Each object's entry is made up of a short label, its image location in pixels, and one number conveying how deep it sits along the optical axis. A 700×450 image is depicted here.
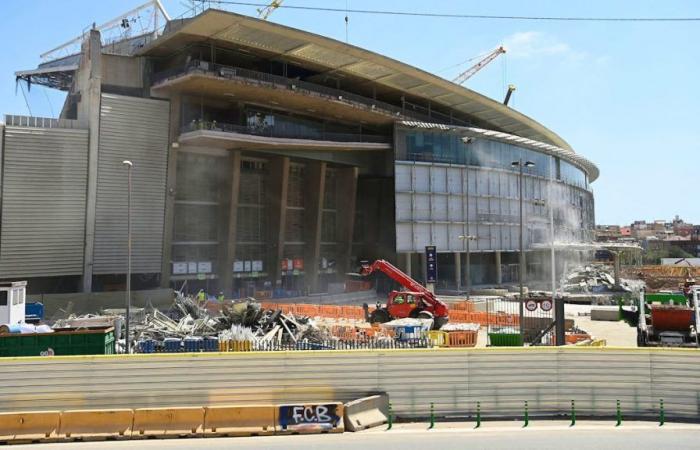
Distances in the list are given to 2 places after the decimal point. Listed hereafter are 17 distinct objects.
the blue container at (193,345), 20.61
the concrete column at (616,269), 51.52
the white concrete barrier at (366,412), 13.22
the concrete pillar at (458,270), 55.34
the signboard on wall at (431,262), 43.03
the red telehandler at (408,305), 28.20
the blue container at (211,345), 20.52
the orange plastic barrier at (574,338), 22.95
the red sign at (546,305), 21.50
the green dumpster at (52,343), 18.47
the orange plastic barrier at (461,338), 22.92
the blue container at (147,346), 20.73
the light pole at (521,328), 21.20
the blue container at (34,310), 29.72
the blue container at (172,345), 20.55
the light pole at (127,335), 19.38
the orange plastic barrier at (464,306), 35.59
